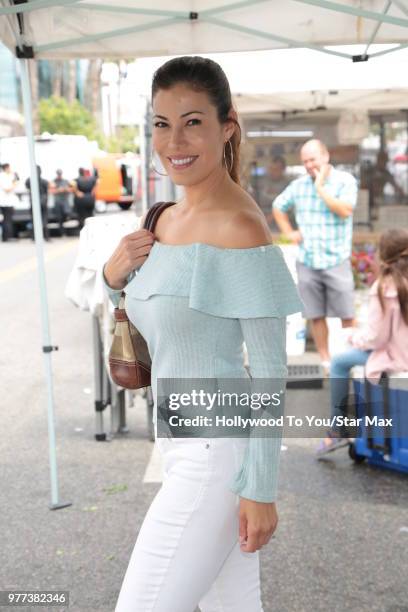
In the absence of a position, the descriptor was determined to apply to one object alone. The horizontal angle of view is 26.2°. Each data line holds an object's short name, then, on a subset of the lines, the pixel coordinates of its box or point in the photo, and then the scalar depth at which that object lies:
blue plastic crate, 4.89
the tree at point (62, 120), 50.72
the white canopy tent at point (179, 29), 4.02
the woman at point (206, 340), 2.04
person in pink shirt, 5.12
